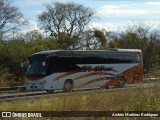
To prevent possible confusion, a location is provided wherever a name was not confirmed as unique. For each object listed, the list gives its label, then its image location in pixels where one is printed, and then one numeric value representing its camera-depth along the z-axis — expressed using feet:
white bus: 98.68
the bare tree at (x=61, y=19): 282.15
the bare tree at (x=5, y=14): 229.04
